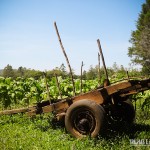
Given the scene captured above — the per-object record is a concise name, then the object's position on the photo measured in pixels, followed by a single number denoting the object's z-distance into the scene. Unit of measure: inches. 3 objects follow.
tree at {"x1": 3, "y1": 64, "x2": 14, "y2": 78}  3381.4
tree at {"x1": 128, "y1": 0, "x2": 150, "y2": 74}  1752.3
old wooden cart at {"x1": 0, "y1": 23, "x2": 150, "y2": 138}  201.2
